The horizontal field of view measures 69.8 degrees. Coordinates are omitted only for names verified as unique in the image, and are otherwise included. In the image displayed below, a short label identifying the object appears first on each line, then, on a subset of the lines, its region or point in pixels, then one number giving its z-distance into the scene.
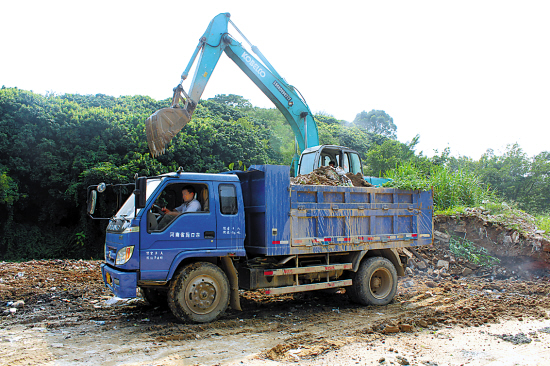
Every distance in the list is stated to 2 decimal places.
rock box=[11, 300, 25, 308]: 7.09
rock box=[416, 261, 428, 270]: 10.64
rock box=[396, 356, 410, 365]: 4.54
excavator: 7.86
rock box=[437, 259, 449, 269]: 10.57
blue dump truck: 5.74
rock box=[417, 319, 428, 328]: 5.99
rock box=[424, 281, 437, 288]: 9.30
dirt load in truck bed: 7.55
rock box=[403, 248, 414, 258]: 10.79
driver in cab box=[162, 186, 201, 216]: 6.10
